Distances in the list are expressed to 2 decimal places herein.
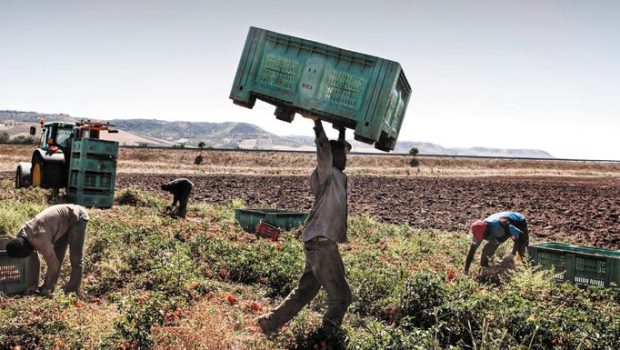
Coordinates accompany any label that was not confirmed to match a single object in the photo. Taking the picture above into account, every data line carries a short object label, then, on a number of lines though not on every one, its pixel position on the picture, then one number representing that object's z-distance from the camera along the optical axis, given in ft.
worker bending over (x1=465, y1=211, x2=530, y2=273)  32.40
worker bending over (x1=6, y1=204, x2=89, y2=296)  22.48
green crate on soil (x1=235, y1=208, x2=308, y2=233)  45.19
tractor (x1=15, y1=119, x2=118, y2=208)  52.13
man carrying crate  18.49
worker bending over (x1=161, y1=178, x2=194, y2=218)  52.11
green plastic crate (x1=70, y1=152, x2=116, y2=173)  52.01
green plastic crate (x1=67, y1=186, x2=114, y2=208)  52.03
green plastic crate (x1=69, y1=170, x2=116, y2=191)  52.08
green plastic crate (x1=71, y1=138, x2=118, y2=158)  51.60
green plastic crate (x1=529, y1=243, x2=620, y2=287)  29.96
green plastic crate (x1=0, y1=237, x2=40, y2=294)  22.70
